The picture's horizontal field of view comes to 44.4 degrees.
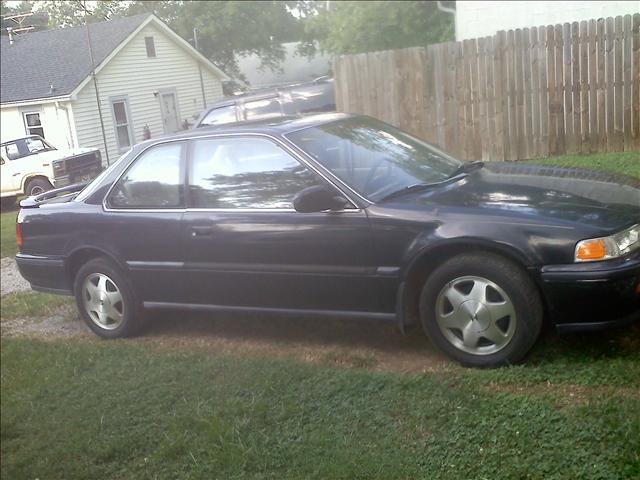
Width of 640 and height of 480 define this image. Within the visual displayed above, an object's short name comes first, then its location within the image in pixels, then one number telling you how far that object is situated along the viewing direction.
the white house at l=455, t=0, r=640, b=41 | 10.80
